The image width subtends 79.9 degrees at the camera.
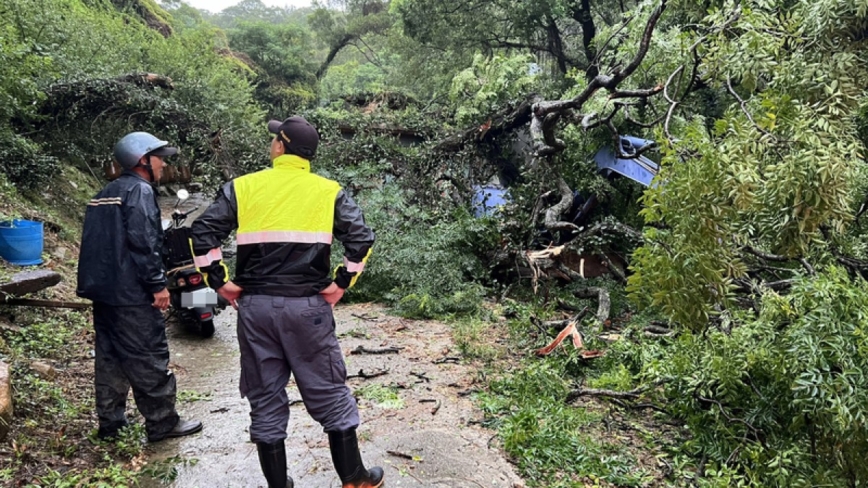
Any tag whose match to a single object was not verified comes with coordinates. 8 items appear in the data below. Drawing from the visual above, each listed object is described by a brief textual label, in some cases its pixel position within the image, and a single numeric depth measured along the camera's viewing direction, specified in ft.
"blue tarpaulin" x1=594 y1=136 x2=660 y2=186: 23.53
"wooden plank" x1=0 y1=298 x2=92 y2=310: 12.83
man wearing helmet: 9.47
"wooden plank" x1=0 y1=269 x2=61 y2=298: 13.56
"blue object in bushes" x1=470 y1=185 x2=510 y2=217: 29.69
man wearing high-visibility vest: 7.64
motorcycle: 16.05
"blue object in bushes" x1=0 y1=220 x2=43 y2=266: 17.78
